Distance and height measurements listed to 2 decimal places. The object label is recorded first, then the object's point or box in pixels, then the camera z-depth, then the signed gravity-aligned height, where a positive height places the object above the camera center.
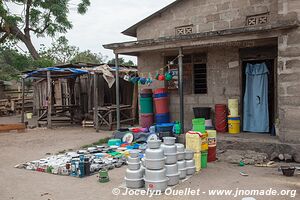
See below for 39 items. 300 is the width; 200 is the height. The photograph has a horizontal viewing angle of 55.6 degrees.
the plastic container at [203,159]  6.21 -1.39
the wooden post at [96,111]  11.62 -0.55
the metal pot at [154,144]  4.99 -0.83
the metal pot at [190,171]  5.66 -1.49
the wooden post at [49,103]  12.34 -0.23
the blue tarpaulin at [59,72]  12.22 +1.17
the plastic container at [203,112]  9.09 -0.51
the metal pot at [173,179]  5.08 -1.49
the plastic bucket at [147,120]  10.20 -0.83
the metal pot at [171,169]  5.09 -1.31
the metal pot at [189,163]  5.65 -1.33
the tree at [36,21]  19.53 +5.61
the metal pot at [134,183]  5.02 -1.53
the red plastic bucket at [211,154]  6.76 -1.40
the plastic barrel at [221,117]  8.84 -0.67
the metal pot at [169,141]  5.27 -0.82
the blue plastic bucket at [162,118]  9.91 -0.75
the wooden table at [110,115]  11.86 -0.79
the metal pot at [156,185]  4.81 -1.51
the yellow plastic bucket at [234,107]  8.59 -0.35
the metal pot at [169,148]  5.16 -0.95
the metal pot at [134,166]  5.09 -1.23
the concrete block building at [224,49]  6.72 +1.44
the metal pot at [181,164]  5.44 -1.30
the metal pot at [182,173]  5.41 -1.48
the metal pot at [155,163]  4.87 -1.15
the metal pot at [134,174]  5.04 -1.36
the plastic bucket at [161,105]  9.84 -0.29
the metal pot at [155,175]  4.84 -1.33
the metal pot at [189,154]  5.61 -1.15
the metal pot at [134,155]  5.11 -1.04
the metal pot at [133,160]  5.09 -1.13
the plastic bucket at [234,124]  8.52 -0.86
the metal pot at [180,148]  5.44 -0.99
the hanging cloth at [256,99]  8.41 -0.13
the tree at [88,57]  31.39 +5.01
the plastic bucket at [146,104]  10.22 -0.26
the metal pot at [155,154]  4.89 -0.99
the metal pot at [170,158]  5.12 -1.11
